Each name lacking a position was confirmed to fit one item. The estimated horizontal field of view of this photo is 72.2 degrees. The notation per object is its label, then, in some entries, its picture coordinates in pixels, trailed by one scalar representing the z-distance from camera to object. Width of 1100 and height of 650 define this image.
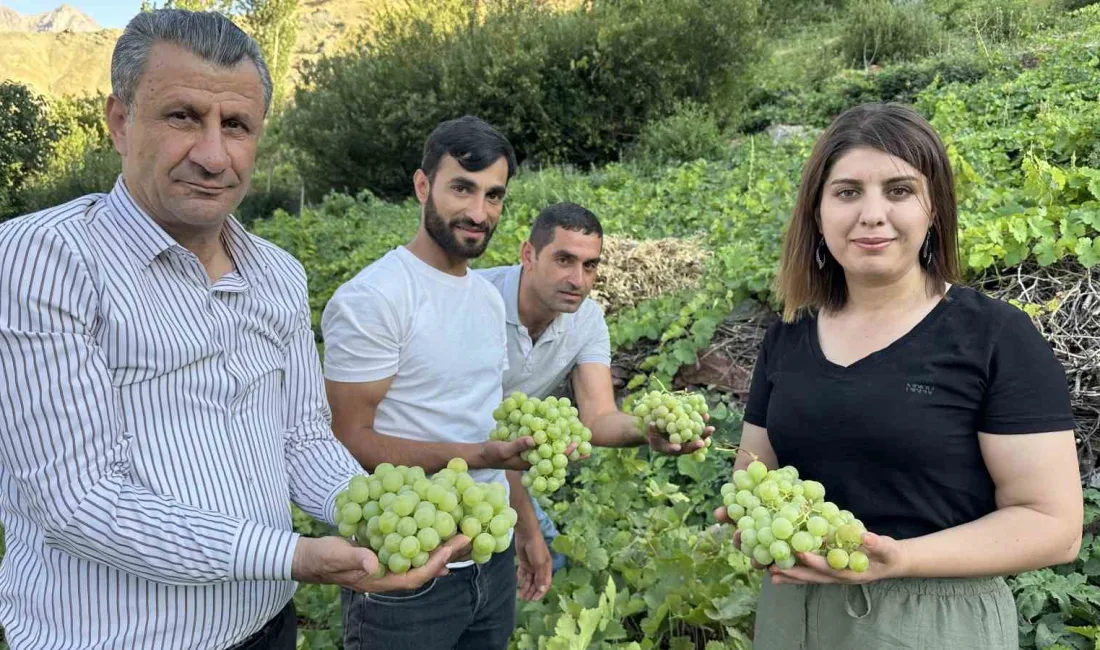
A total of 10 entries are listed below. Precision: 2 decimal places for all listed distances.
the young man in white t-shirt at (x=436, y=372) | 2.46
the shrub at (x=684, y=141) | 12.59
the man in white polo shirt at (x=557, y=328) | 3.19
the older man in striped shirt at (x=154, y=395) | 1.44
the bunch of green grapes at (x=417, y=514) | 1.64
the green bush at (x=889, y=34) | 16.81
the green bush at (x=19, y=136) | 17.00
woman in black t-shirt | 1.72
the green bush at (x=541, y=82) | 15.09
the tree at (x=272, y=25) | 25.86
